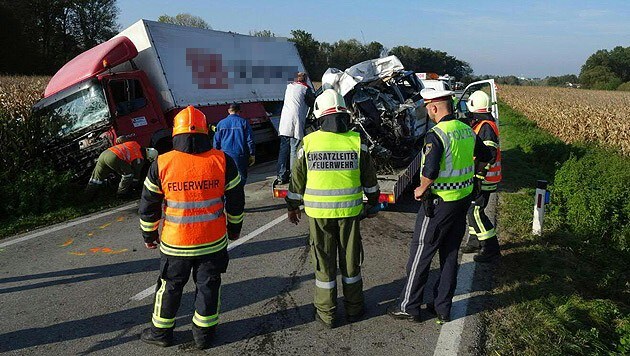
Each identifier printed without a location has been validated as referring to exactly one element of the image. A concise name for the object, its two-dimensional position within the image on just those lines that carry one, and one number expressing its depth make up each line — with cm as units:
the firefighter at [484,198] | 536
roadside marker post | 616
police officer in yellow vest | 385
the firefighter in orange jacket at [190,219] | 336
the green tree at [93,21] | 4978
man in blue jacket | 688
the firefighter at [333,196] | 379
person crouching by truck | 800
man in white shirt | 758
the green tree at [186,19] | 6092
